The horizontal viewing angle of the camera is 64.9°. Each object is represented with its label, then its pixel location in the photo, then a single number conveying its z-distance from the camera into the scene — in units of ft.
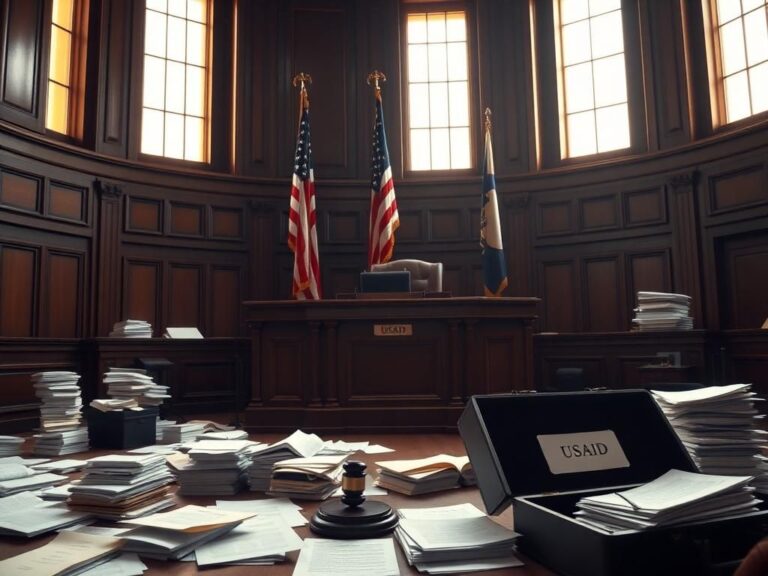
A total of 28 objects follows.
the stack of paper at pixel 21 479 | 8.20
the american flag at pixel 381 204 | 21.04
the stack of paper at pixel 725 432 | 5.69
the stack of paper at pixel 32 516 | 6.33
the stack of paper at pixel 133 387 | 13.48
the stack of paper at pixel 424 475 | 7.88
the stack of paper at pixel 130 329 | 19.33
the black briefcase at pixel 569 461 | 4.36
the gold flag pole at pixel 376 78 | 21.90
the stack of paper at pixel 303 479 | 7.59
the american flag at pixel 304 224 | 20.16
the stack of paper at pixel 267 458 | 8.14
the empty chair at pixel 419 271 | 18.67
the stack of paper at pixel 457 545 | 5.12
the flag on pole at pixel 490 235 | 20.01
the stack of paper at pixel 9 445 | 11.53
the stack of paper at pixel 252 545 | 5.41
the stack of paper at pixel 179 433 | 13.23
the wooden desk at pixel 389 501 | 5.22
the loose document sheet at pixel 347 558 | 4.99
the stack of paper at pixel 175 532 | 5.52
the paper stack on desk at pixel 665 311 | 18.75
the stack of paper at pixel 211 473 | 8.00
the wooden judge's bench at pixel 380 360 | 15.06
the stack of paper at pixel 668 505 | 4.20
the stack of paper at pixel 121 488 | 6.75
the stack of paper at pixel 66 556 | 4.97
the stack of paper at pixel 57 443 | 12.42
